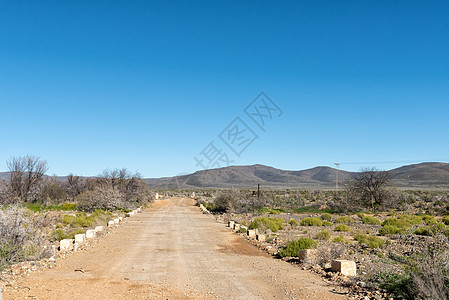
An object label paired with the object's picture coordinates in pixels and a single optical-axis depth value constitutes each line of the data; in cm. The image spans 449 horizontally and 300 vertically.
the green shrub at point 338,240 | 1775
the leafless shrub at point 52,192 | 4416
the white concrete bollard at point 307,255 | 1232
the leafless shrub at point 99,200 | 3762
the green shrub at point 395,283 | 785
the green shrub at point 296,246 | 1359
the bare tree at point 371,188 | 4488
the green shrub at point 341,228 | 2317
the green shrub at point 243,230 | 2174
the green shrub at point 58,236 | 1717
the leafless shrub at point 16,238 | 1047
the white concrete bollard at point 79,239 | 1593
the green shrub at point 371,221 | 2848
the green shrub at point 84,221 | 2324
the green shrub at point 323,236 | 1902
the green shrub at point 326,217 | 3209
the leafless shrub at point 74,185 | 5528
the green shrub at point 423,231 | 2028
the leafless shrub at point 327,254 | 1205
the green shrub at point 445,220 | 2708
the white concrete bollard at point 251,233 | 1984
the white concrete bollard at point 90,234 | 1802
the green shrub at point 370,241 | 1616
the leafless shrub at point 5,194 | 3541
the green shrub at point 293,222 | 2630
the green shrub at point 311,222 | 2672
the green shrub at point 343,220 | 2952
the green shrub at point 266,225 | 2261
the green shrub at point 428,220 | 2645
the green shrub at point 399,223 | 2429
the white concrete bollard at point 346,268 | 1030
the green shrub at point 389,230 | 2119
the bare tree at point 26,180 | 3975
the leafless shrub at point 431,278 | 697
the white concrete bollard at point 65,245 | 1410
